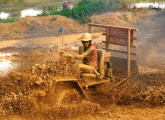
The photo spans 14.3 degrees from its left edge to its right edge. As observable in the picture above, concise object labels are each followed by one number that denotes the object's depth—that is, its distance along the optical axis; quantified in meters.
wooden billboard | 19.15
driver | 16.49
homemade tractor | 16.04
